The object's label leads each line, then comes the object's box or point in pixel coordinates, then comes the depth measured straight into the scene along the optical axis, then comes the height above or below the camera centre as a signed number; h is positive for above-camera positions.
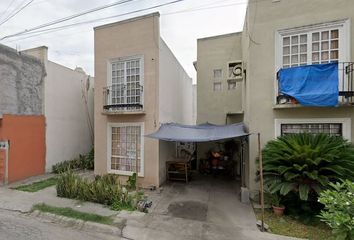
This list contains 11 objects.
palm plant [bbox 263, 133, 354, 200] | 6.59 -1.33
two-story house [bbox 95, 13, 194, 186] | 10.12 +0.99
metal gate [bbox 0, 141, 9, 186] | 10.70 -2.00
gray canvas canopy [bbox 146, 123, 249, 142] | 8.50 -0.55
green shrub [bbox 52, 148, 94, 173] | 13.29 -2.73
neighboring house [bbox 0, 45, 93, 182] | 10.92 +0.31
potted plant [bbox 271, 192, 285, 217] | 7.26 -2.75
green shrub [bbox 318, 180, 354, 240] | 4.10 -1.72
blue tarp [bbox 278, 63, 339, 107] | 7.18 +1.13
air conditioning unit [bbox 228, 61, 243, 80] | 10.65 +2.21
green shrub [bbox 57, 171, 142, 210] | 7.64 -2.55
